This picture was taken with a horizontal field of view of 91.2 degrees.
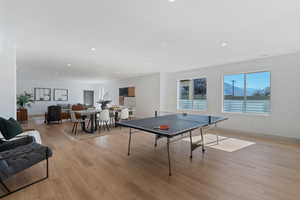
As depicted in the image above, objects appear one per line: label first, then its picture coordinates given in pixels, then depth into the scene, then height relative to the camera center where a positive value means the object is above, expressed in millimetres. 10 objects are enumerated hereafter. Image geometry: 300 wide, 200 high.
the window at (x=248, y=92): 4745 +224
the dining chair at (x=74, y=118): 5182 -695
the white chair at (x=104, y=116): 5412 -641
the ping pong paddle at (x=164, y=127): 2455 -482
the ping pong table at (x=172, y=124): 2343 -498
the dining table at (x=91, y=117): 5135 -667
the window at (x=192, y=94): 6273 +207
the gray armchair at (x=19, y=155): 1804 -800
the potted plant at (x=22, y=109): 6855 -531
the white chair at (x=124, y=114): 6109 -638
